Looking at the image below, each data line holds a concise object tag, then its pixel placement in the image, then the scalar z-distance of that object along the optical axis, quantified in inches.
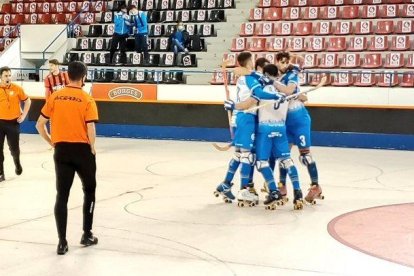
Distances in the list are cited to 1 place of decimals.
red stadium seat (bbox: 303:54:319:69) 746.8
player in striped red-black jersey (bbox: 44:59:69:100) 538.6
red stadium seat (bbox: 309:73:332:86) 709.9
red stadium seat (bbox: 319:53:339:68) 741.3
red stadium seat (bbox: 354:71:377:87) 692.7
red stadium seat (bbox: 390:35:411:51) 735.7
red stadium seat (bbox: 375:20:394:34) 760.3
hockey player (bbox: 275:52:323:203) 339.9
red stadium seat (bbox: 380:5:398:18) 776.3
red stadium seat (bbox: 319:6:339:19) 799.1
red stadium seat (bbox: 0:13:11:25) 1016.9
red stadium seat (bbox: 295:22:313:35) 791.0
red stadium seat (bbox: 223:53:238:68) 785.6
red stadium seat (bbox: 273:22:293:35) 801.6
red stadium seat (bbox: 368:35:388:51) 744.3
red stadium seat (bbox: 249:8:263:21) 837.8
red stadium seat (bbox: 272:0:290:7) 839.1
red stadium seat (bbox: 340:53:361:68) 733.3
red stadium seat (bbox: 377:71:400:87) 680.4
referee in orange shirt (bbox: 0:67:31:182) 420.2
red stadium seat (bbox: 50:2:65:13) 994.7
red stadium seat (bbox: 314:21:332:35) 784.3
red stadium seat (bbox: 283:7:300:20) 818.8
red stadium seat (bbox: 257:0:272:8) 849.5
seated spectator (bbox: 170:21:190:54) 808.9
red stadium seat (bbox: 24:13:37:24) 994.1
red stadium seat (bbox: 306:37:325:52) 767.7
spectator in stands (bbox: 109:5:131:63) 824.3
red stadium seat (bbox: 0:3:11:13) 1041.3
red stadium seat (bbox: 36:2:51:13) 1007.0
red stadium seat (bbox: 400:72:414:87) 670.3
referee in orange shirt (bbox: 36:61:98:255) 249.4
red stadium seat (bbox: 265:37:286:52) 783.7
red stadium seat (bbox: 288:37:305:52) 774.5
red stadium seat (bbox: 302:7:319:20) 806.5
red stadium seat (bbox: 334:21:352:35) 775.1
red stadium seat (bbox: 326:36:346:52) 759.1
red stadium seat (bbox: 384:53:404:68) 714.2
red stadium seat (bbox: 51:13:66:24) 965.2
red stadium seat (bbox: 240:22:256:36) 820.6
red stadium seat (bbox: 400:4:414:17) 767.7
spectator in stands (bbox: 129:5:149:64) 810.8
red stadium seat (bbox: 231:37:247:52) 804.0
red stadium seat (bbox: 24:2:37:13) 1021.8
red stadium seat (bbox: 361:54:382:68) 721.6
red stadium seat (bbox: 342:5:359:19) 789.9
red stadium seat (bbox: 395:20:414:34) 753.0
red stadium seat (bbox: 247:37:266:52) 792.3
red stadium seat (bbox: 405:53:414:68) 708.0
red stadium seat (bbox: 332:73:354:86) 702.5
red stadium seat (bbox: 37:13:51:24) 977.5
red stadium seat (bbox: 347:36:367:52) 750.5
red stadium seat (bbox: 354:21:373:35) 767.1
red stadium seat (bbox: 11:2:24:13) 1032.2
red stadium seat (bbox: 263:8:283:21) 829.2
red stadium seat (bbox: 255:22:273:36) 812.6
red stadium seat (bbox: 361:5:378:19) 783.1
